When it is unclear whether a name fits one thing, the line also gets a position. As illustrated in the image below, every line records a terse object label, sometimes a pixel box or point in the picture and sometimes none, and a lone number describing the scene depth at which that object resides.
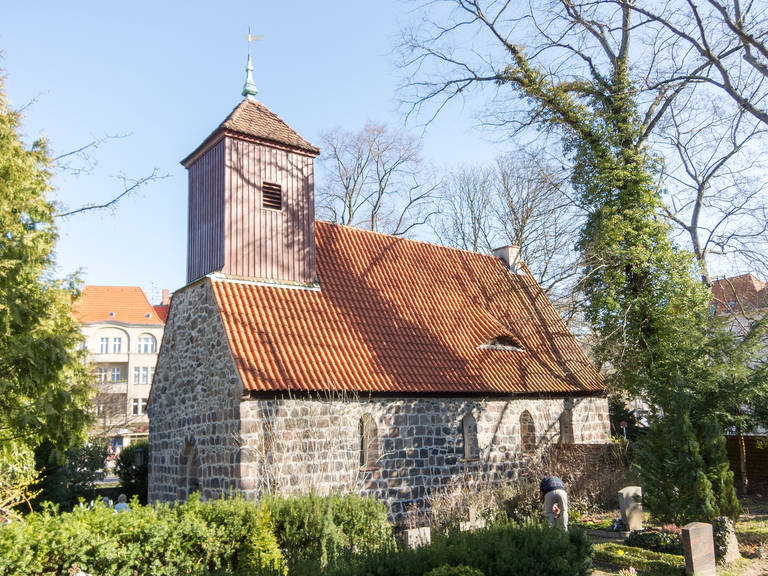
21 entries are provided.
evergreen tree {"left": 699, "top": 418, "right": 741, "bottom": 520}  9.53
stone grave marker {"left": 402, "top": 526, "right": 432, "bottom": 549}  8.05
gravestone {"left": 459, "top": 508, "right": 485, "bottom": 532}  10.65
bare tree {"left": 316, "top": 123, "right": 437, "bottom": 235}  28.05
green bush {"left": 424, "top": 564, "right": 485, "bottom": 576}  5.26
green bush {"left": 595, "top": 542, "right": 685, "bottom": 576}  8.55
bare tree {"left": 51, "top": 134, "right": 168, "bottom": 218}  11.61
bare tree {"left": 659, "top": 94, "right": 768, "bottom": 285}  16.80
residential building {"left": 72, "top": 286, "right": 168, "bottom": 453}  43.16
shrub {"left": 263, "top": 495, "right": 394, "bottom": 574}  7.63
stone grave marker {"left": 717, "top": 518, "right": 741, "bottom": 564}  9.16
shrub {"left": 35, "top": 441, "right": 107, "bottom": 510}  16.09
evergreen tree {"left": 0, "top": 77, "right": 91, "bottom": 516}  8.67
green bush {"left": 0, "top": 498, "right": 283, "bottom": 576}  6.07
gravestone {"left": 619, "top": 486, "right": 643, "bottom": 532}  11.60
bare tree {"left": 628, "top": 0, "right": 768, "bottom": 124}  11.54
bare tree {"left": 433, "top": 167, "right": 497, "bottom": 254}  28.62
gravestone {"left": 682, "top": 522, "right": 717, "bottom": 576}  8.12
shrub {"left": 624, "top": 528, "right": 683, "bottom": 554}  9.89
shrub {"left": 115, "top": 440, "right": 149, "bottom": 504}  17.92
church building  11.36
